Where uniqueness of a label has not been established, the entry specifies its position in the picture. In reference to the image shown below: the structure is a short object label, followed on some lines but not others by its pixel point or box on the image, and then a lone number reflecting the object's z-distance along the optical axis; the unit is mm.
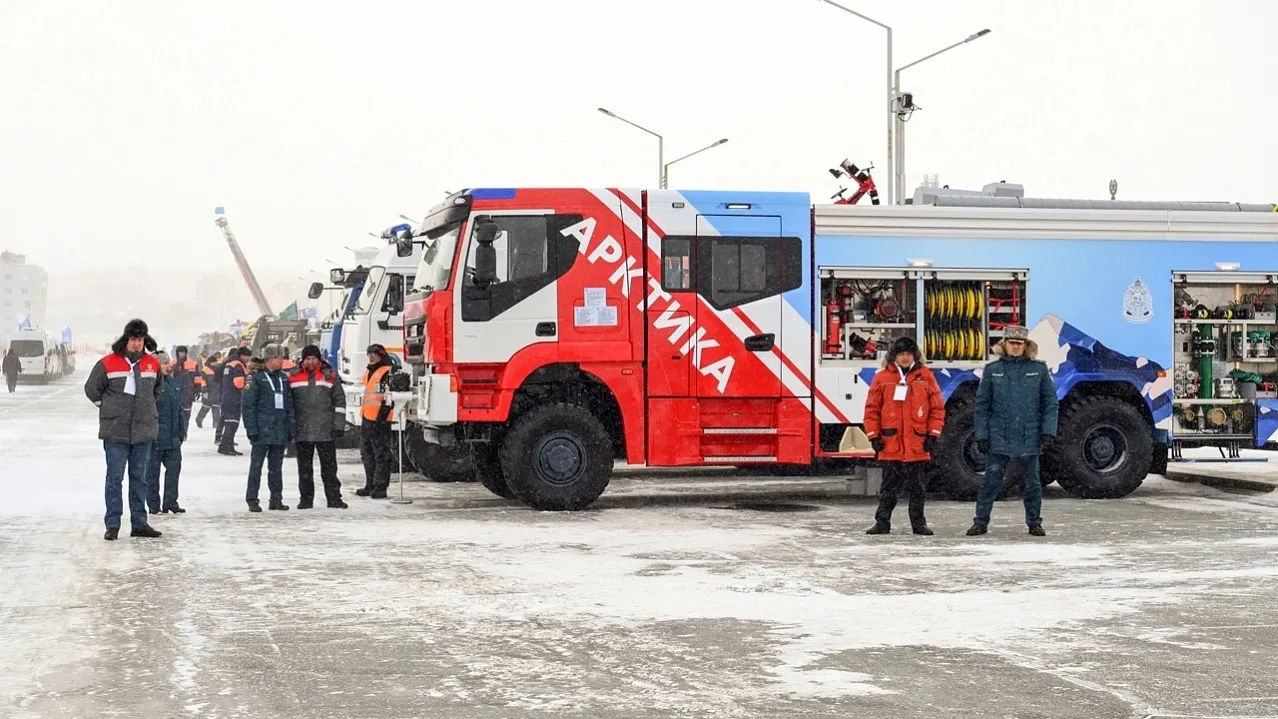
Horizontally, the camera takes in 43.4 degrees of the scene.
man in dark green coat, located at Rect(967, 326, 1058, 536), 13570
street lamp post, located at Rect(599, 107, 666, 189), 40219
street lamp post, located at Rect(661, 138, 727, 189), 39003
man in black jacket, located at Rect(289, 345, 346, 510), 16141
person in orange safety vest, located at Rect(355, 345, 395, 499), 17406
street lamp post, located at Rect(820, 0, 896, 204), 29719
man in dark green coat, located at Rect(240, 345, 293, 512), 15984
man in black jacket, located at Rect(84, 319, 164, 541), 13133
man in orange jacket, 13570
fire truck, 15656
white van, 78000
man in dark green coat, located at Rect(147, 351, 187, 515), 15297
